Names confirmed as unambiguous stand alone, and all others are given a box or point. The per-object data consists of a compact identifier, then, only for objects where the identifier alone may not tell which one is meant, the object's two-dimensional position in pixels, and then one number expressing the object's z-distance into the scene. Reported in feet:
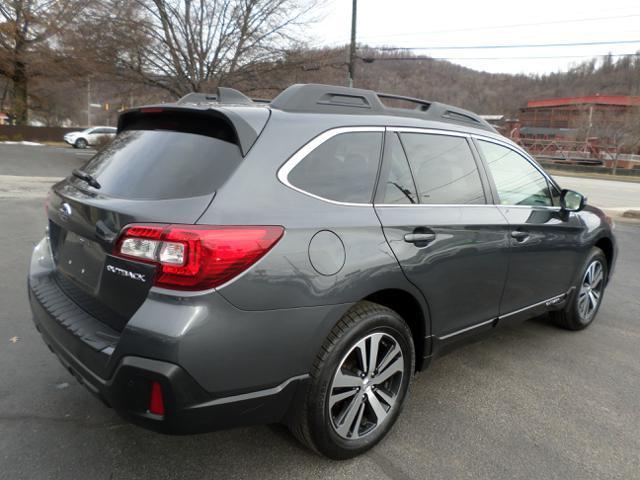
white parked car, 115.44
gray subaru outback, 6.45
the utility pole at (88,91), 71.51
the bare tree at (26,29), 107.55
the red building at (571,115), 216.95
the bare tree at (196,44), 64.95
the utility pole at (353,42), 69.56
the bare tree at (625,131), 172.45
